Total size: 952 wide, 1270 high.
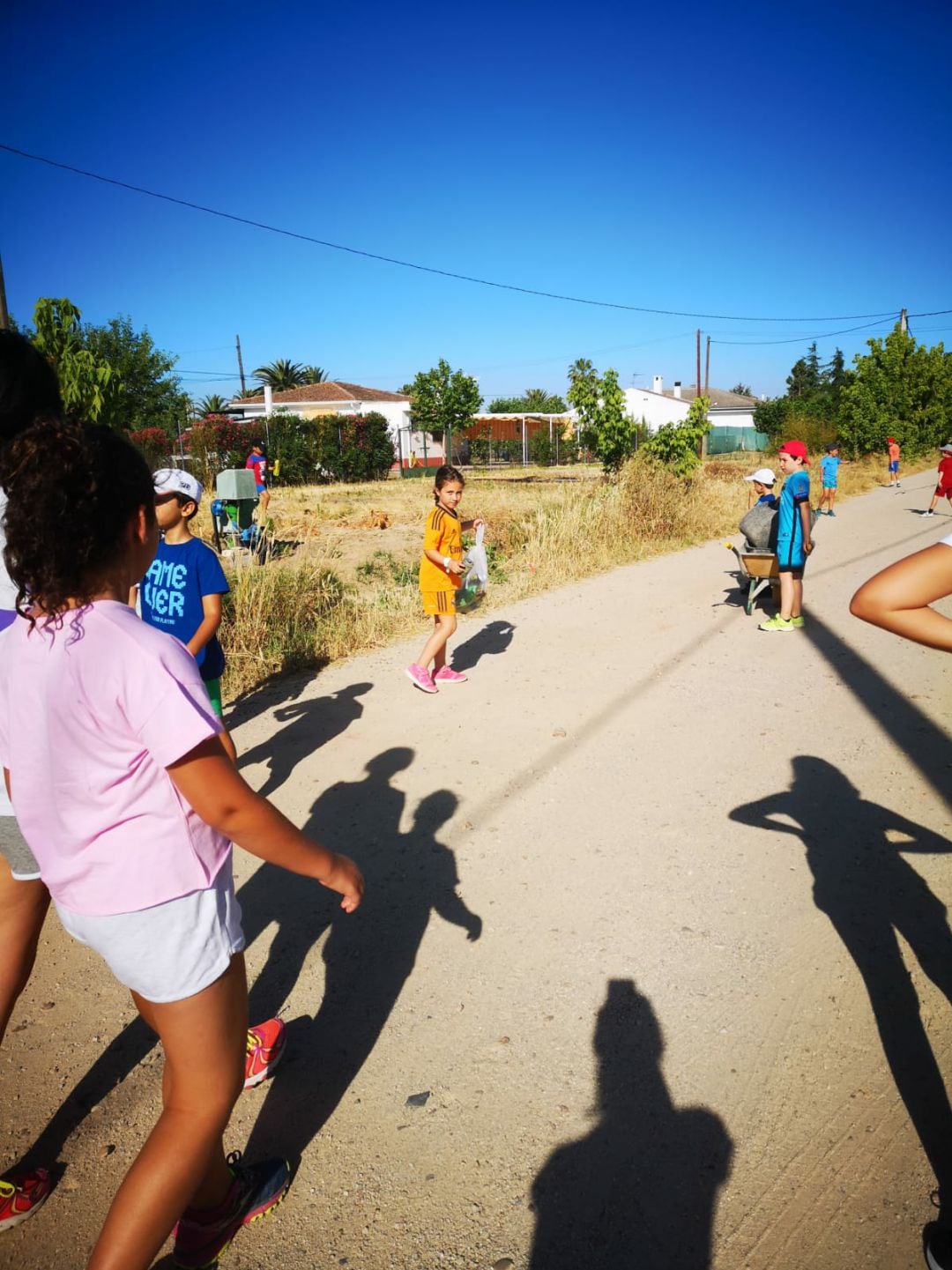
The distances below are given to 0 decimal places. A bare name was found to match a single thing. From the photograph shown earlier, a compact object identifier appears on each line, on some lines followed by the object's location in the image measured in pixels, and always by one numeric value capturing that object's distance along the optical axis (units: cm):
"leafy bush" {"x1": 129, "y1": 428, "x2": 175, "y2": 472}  2580
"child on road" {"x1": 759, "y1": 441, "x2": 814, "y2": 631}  704
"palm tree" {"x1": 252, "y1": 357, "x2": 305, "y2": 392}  7269
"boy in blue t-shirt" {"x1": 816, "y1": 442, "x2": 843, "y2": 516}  1711
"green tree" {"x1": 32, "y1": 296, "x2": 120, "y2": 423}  841
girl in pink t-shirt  132
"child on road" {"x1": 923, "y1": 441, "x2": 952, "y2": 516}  1326
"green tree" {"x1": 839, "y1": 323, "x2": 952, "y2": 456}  3494
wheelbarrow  765
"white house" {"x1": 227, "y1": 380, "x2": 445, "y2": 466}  5469
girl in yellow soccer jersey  554
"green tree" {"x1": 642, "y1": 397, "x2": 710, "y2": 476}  1397
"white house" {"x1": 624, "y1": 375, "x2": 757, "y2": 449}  7188
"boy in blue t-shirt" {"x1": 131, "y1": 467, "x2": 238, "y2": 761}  356
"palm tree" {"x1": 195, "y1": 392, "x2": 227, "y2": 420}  5833
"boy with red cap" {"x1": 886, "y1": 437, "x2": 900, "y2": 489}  2375
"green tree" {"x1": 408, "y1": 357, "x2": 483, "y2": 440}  3659
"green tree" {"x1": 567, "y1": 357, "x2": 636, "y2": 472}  1405
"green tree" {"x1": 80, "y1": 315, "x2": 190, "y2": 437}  4591
